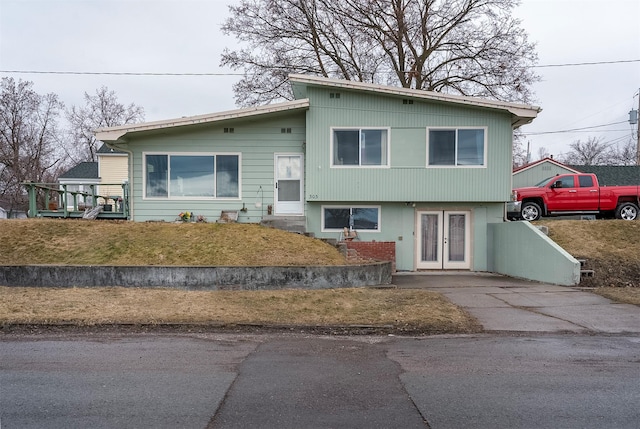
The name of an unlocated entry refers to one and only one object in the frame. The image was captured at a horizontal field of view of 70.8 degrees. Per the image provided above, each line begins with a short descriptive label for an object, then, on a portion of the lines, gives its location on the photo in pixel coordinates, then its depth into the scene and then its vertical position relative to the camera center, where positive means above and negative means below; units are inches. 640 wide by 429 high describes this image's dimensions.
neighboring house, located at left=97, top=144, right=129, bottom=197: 1306.6 +106.7
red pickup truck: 666.8 +5.3
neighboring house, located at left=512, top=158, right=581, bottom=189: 1242.0 +87.6
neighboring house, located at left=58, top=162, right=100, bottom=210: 1382.9 +83.3
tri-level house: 612.7 +50.0
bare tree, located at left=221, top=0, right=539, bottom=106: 952.9 +348.6
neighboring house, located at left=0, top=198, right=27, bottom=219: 1823.6 -31.4
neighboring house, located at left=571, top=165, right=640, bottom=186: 1129.4 +74.9
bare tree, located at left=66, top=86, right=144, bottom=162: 2080.5 +381.5
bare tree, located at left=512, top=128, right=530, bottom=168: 1023.4 +132.5
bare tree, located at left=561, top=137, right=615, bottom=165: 2459.9 +271.6
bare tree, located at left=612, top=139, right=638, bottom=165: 2267.5 +238.5
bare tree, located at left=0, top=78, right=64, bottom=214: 1651.1 +223.3
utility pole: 1288.4 +170.7
